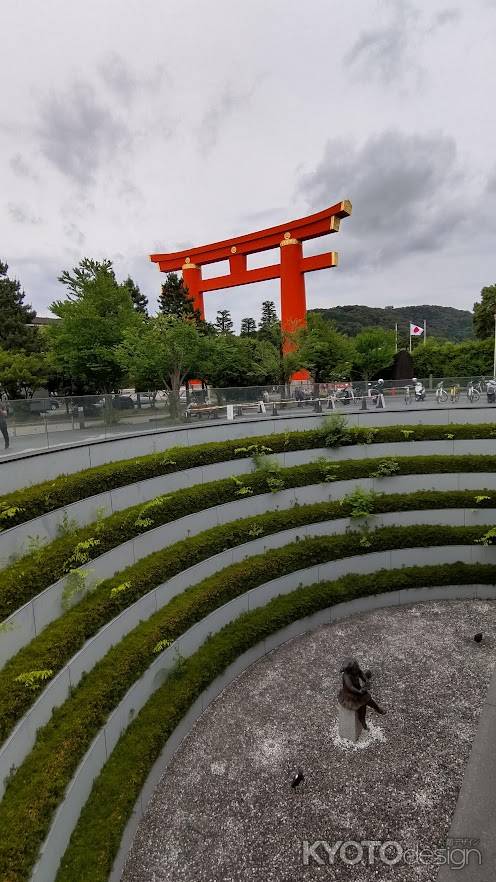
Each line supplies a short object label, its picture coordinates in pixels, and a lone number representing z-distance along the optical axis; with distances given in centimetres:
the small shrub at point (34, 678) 732
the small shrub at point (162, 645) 1010
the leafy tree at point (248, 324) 9556
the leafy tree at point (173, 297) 4016
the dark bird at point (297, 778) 846
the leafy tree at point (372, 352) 5062
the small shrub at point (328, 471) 1709
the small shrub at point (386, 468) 1745
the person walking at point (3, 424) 1162
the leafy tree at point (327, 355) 3917
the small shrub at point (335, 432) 1839
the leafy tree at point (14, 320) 3884
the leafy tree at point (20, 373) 2606
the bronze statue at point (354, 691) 937
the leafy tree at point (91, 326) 2519
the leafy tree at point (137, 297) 5375
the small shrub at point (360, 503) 1634
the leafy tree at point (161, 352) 2295
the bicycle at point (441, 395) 2302
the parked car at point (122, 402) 1492
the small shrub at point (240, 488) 1548
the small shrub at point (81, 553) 996
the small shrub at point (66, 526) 1080
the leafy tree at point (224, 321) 8413
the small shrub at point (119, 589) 1028
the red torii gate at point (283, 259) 3847
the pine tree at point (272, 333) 3409
